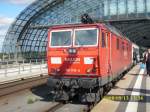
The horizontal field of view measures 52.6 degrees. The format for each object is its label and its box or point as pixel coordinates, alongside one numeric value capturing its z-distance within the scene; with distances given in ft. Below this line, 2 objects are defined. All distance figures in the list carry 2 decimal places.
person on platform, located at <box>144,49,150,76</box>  23.38
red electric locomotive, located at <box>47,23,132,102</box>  18.78
